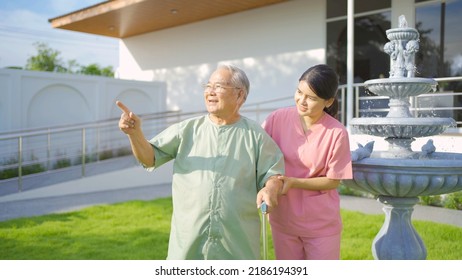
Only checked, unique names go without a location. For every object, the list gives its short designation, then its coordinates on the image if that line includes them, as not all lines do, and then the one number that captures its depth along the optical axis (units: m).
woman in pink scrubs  2.17
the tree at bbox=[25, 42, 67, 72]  18.25
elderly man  2.09
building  8.59
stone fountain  2.82
